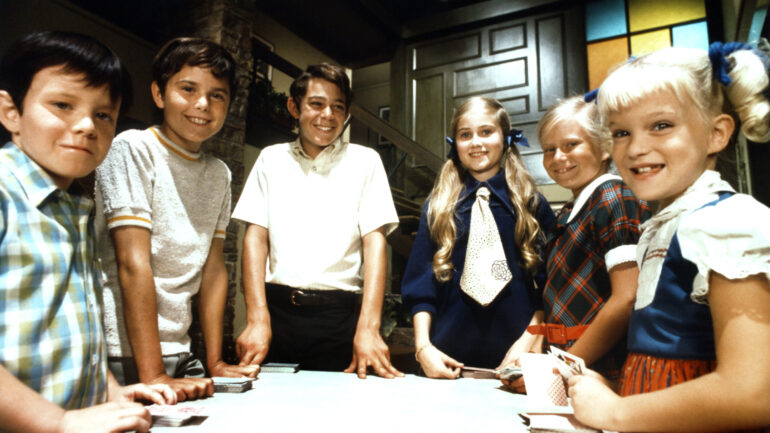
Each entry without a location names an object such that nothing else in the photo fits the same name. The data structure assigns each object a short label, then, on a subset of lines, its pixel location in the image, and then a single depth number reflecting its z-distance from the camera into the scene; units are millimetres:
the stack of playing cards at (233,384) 1034
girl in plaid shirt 1062
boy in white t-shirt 1098
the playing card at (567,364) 827
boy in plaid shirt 693
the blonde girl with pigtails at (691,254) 598
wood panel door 5949
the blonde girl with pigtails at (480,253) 1565
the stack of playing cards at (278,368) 1327
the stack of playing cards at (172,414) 752
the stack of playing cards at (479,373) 1281
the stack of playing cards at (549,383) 785
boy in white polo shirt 1623
